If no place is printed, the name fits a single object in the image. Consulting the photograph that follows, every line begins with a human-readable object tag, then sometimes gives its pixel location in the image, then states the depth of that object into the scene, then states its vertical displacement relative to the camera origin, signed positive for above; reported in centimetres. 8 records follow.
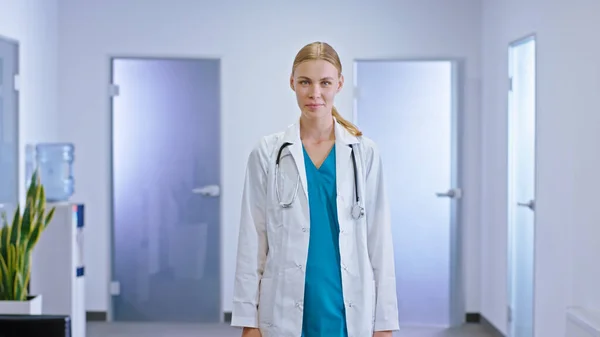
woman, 215 -17
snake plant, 438 -45
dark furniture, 284 -53
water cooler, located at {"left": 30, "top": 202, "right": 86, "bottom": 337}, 507 -60
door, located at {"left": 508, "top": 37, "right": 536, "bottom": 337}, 503 -12
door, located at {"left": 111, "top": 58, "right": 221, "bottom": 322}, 621 -19
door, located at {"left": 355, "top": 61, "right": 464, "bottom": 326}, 618 -5
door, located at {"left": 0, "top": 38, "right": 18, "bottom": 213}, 506 +19
